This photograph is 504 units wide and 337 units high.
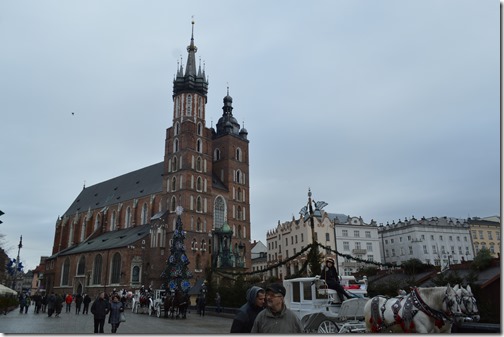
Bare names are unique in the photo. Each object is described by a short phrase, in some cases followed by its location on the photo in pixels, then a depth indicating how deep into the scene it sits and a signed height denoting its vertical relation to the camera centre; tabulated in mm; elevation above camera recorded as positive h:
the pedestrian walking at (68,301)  33094 -824
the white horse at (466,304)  7098 -325
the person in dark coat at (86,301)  27016 -721
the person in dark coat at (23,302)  27203 -702
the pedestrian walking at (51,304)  24000 -755
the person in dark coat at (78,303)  27634 -822
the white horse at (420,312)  7395 -476
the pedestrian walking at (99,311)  12406 -616
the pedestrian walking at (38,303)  28641 -829
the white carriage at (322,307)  9805 -496
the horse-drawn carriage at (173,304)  22281 -799
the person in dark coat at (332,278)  10547 +233
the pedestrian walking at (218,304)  24766 -915
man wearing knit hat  4238 -311
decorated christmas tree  27844 +1483
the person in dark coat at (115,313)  12648 -703
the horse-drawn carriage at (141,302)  29959 -888
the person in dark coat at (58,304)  24238 -764
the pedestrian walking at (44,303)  30594 -885
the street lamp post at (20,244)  41669 +4797
